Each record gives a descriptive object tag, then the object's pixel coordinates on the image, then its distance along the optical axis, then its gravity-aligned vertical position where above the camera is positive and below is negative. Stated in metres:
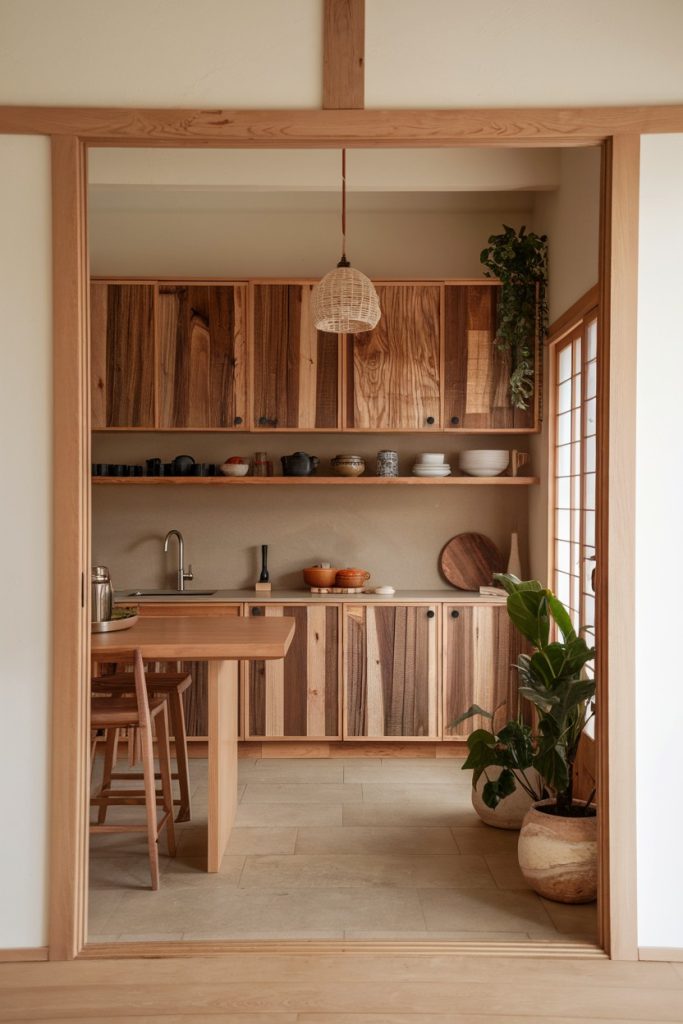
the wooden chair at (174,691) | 3.63 -0.82
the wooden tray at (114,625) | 3.43 -0.52
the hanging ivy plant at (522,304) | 4.82 +1.06
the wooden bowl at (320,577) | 5.08 -0.47
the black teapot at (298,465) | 5.07 +0.18
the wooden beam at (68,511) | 2.61 -0.05
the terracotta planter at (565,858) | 3.00 -1.25
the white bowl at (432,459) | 5.06 +0.22
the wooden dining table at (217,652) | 3.17 -0.57
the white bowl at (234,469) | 5.05 +0.15
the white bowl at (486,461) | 5.05 +0.21
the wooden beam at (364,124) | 2.61 +1.12
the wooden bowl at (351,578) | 5.07 -0.48
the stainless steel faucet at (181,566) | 5.27 -0.43
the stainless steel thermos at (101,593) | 3.44 -0.39
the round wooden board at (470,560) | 5.27 -0.38
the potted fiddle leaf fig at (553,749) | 3.01 -0.95
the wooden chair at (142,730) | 3.19 -0.87
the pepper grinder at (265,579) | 5.23 -0.50
